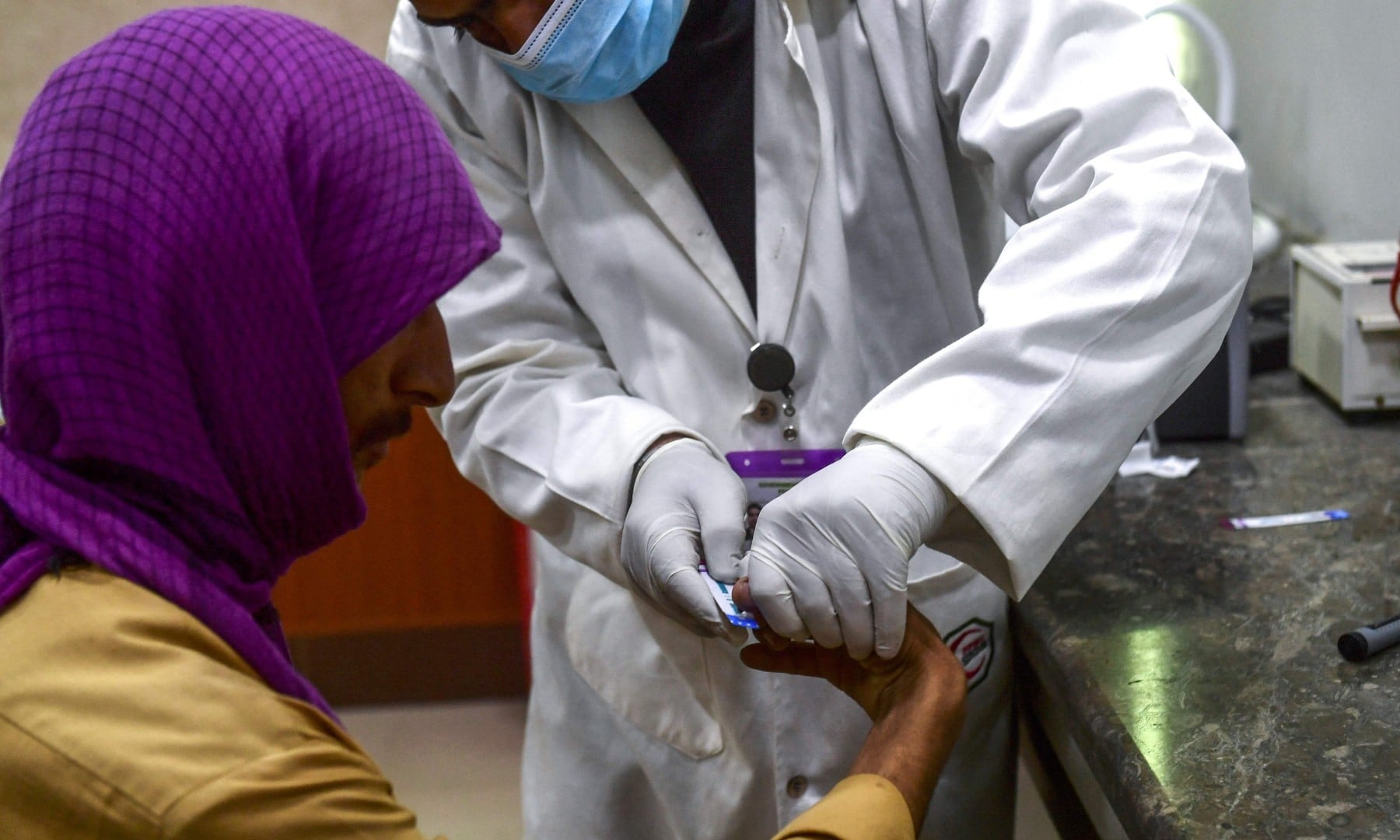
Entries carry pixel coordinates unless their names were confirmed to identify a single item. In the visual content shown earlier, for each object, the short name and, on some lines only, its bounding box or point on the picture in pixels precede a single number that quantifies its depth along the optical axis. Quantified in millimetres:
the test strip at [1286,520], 1299
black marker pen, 992
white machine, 1565
